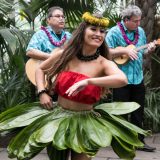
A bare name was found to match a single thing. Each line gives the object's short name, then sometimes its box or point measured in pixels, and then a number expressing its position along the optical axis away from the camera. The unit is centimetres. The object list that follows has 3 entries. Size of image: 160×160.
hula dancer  289
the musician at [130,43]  522
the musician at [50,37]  520
